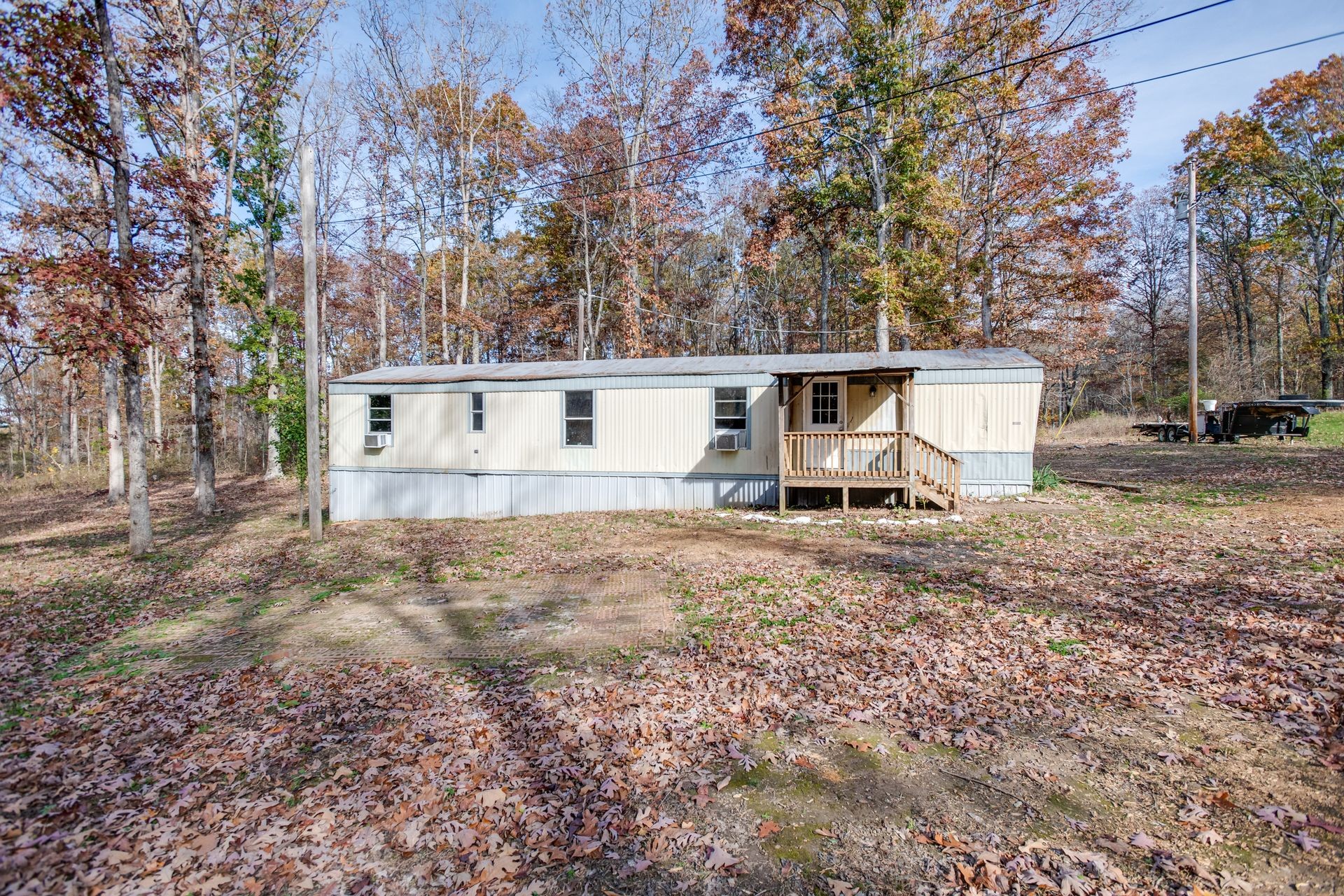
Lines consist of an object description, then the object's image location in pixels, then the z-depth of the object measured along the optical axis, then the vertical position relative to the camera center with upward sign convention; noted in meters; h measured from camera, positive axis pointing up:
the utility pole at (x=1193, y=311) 18.91 +3.97
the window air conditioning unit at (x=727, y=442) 13.12 -0.11
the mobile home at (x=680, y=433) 12.41 +0.12
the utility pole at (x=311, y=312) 9.77 +2.24
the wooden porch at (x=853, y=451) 11.79 -0.36
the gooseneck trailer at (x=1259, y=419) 19.27 +0.37
